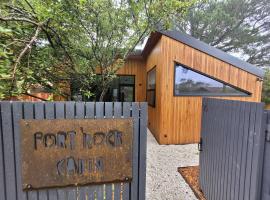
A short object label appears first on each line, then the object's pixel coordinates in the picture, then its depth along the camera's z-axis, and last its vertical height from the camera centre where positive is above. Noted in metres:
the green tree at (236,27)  12.09 +4.64
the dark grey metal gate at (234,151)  1.76 -0.70
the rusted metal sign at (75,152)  1.53 -0.54
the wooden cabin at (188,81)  5.87 +0.37
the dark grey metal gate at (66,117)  1.50 -0.47
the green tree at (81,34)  2.45 +0.95
